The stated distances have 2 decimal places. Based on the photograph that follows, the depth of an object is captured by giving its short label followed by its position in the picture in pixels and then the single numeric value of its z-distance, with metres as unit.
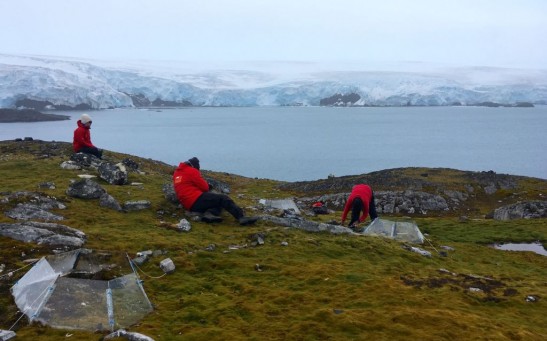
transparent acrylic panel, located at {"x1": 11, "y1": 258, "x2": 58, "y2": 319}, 8.94
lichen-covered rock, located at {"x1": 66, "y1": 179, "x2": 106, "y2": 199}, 17.19
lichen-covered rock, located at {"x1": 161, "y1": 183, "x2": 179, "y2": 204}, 17.77
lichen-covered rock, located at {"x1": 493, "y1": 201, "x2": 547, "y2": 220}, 27.89
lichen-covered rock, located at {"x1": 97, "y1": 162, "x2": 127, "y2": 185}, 21.09
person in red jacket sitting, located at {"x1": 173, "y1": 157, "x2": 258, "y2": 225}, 16.53
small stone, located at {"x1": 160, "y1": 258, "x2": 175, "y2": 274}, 11.23
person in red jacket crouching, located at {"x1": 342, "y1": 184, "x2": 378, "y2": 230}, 18.83
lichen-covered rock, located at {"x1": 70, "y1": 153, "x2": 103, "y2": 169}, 23.72
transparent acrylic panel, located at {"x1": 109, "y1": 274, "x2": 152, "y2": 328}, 9.00
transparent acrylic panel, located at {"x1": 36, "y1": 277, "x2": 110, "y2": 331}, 8.63
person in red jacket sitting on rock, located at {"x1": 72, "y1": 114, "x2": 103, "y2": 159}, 23.64
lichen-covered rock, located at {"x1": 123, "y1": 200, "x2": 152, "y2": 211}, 16.73
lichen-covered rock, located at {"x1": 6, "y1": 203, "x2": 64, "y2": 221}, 14.02
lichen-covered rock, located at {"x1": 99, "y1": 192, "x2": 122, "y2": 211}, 16.66
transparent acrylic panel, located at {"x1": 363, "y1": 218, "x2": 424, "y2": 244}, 17.38
